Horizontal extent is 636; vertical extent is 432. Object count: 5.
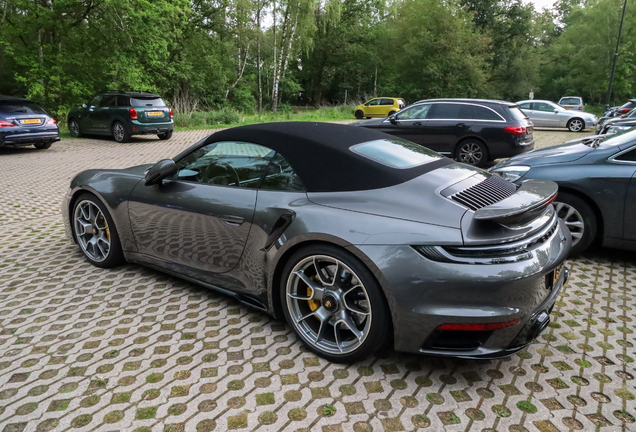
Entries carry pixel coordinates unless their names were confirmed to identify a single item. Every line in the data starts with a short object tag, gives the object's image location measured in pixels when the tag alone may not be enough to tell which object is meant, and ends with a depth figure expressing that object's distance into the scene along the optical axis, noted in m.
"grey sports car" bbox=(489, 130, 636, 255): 4.05
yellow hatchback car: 30.31
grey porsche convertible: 2.24
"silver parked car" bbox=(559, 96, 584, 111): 27.13
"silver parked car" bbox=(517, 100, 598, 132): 19.61
